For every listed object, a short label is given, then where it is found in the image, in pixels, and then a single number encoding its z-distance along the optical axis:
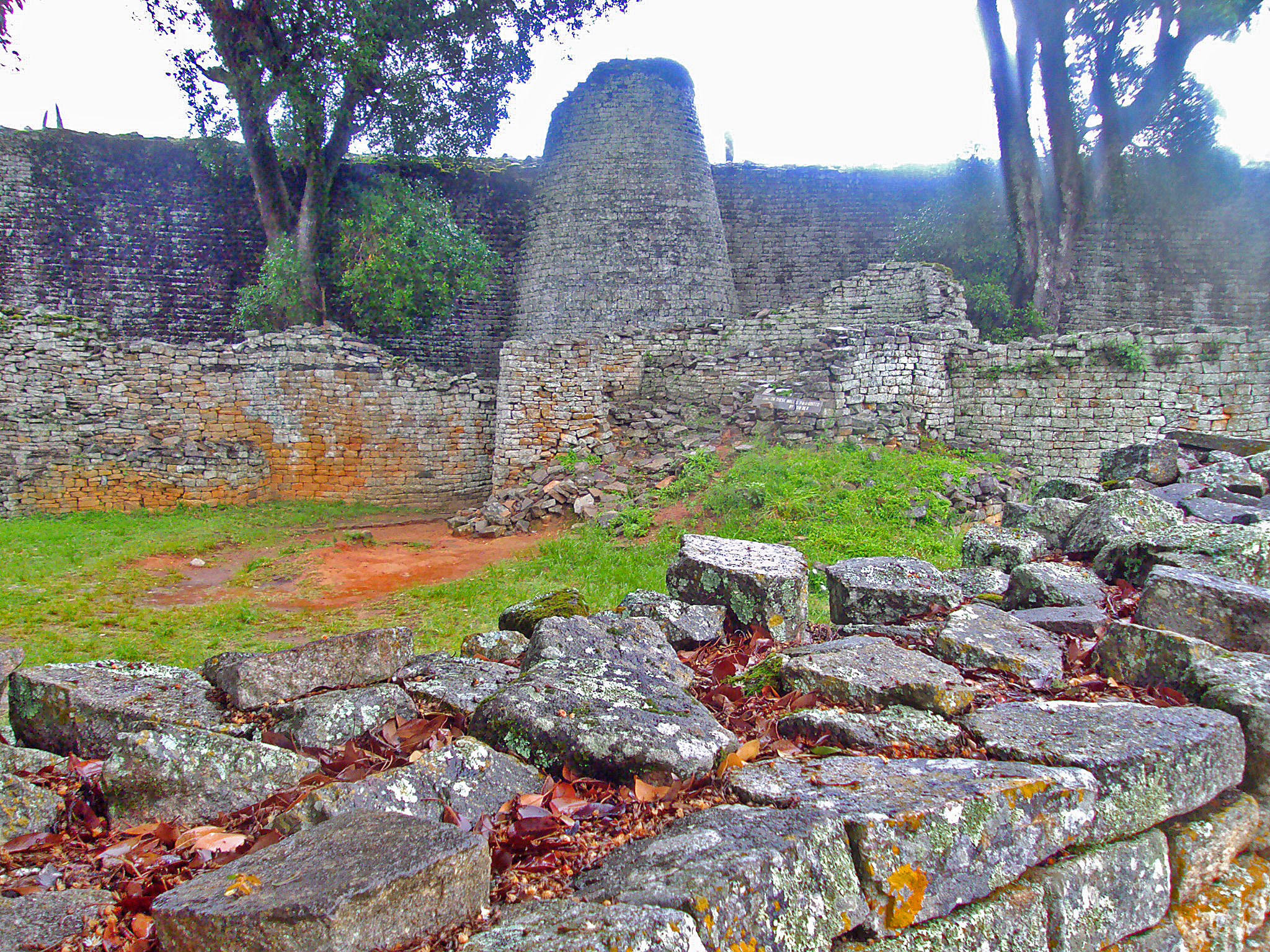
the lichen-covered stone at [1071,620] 3.44
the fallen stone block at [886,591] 3.92
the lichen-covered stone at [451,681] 2.85
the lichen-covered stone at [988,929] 1.80
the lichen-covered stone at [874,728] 2.48
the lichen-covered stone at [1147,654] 2.84
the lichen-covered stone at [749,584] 3.92
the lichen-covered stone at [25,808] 2.01
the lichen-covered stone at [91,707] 2.52
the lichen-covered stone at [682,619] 3.79
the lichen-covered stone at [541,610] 3.98
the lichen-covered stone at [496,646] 3.65
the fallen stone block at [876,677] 2.72
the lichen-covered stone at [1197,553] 3.79
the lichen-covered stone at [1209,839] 2.33
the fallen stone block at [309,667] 2.91
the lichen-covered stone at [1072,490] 6.26
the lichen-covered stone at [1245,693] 2.54
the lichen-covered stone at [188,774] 2.13
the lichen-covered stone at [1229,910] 2.29
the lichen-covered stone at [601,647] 3.11
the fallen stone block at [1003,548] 4.73
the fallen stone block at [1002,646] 3.10
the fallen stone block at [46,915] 1.55
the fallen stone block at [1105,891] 2.04
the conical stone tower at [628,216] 17.78
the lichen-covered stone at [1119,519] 4.52
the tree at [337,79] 15.09
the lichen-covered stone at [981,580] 4.37
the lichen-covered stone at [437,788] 1.98
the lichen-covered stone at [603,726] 2.26
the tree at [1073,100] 16.05
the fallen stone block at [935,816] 1.81
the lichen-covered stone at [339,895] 1.41
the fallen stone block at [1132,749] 2.21
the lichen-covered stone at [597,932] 1.43
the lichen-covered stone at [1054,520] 5.14
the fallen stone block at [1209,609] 3.17
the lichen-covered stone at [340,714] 2.57
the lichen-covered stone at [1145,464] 6.59
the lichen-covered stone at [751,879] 1.56
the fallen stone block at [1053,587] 3.79
